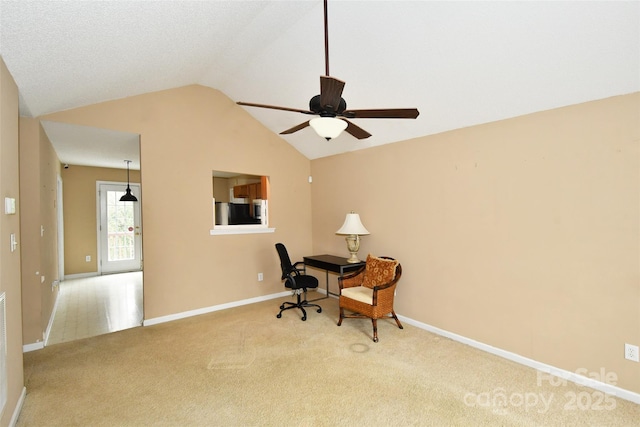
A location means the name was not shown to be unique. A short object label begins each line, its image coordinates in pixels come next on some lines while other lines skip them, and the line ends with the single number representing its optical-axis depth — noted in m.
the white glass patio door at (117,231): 7.11
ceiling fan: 1.99
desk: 4.14
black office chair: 4.08
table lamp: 4.25
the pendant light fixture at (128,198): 6.38
